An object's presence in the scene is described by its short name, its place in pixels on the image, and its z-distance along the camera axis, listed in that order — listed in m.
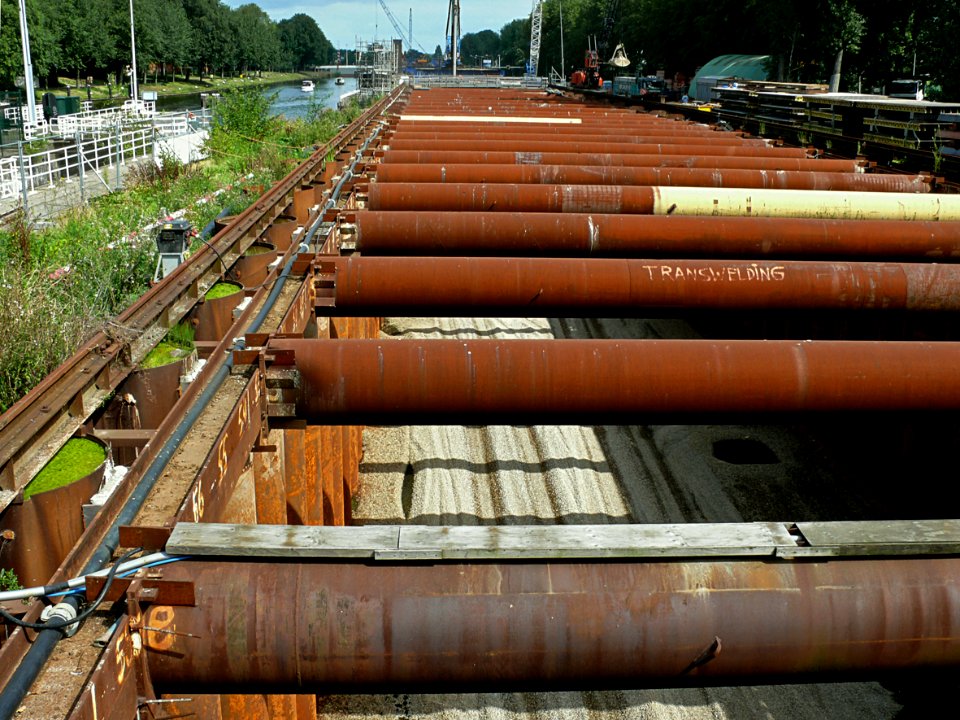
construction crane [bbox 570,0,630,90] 65.50
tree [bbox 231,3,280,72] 149.38
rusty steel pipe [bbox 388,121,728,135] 17.78
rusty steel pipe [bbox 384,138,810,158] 14.19
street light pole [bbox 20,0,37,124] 32.00
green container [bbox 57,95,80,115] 43.69
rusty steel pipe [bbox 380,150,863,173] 12.68
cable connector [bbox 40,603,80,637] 2.72
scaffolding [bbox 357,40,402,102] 60.91
